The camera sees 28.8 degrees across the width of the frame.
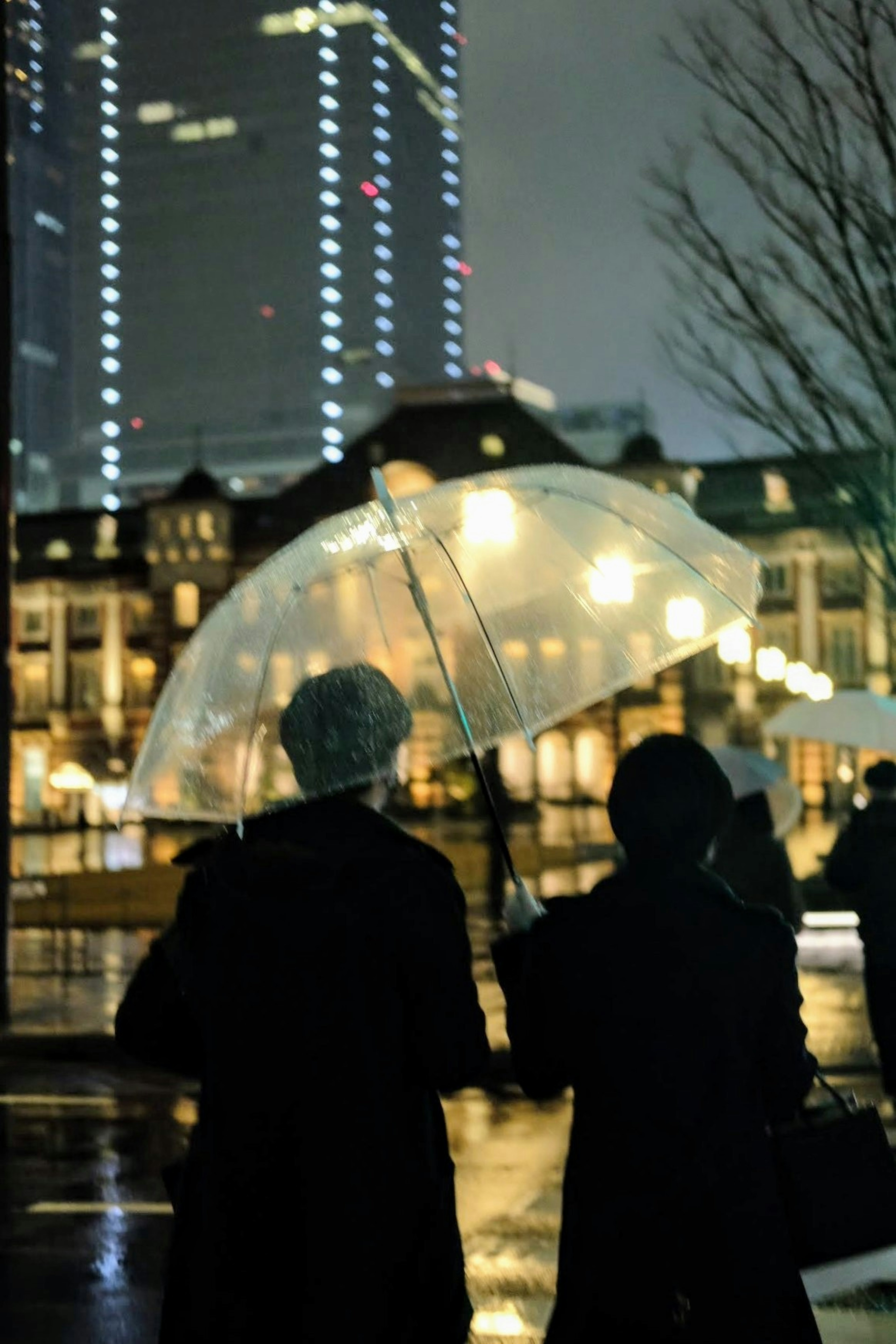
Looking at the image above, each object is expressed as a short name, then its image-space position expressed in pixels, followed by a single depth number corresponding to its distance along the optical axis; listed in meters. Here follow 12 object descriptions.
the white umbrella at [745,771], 9.03
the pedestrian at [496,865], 14.81
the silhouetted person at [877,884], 8.37
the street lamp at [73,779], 53.12
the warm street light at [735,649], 19.70
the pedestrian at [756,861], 8.98
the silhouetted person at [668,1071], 2.92
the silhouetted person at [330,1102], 2.91
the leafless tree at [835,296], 15.13
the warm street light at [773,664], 25.48
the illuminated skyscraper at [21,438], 159.25
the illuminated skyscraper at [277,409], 181.25
